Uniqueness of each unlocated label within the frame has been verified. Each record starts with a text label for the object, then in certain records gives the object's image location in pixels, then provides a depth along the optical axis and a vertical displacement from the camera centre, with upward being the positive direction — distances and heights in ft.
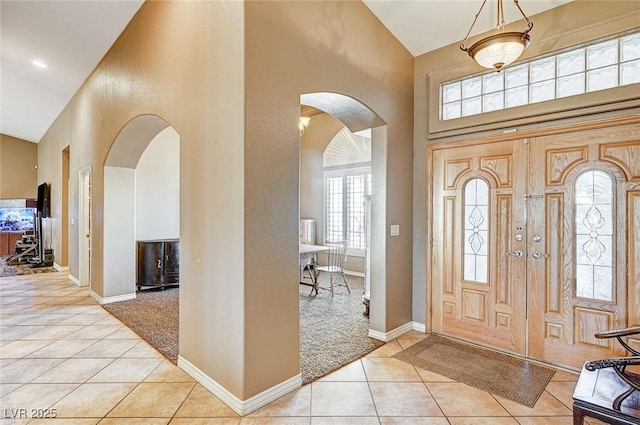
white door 20.13 -0.77
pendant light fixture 7.57 +3.75
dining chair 18.74 -3.00
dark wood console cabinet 19.40 -2.93
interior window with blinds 23.98 +1.90
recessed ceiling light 18.10 +7.96
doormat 8.98 -4.63
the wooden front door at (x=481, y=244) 11.00 -1.12
